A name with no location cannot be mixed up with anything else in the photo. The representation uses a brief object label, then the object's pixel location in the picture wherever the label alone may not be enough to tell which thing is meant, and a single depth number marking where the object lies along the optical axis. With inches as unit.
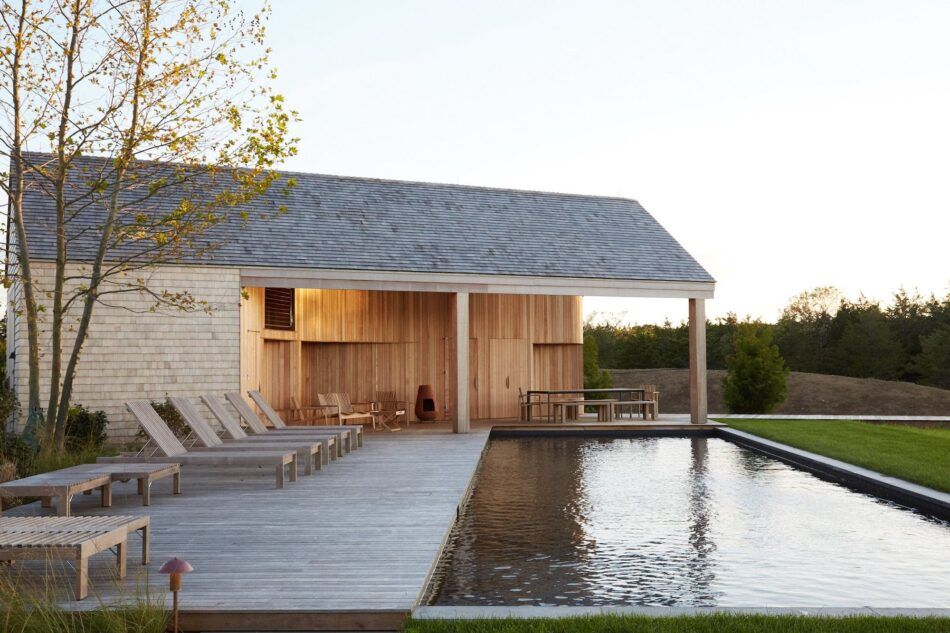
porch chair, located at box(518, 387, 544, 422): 724.0
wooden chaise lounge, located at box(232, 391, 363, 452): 480.7
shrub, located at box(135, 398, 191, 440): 552.1
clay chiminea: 757.3
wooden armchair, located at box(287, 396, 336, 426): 710.0
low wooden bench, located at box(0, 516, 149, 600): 185.6
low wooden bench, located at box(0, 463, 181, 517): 275.6
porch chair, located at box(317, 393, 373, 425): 626.4
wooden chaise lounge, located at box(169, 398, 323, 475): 397.1
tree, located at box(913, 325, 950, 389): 1346.0
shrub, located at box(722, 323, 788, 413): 910.4
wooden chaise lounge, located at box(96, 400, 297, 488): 359.9
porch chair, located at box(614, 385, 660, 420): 725.3
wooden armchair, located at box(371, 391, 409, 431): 706.8
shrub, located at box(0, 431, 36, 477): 406.0
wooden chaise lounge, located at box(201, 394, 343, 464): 438.0
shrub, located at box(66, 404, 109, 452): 511.2
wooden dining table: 711.7
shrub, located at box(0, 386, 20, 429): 520.4
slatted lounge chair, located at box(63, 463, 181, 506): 320.5
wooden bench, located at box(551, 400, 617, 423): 701.9
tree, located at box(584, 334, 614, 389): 1093.2
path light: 136.3
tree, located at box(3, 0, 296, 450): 456.1
